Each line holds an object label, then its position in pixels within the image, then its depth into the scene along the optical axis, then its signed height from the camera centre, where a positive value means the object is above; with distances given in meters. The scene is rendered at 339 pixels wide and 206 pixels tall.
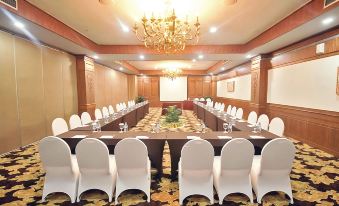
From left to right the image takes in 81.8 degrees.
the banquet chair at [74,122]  4.39 -0.70
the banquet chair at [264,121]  4.46 -0.69
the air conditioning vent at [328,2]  3.04 +1.41
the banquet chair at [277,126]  3.81 -0.71
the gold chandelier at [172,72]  11.41 +1.12
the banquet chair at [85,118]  4.94 -0.70
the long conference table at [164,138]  2.94 -0.73
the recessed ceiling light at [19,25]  3.73 +1.30
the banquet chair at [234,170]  2.22 -0.95
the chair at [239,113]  6.30 -0.73
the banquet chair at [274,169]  2.23 -0.95
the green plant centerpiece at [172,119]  5.72 -0.89
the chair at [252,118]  4.99 -0.70
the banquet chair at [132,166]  2.28 -0.93
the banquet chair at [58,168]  2.29 -0.96
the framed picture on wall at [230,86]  11.41 +0.30
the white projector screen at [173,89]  16.30 +0.18
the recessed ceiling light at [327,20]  3.59 +1.33
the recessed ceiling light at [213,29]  4.96 +1.60
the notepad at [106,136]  3.08 -0.72
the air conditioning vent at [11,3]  3.00 +1.38
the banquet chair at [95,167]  2.25 -0.94
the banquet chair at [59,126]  3.71 -0.69
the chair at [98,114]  5.84 -0.70
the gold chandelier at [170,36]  3.14 +0.99
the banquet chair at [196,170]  2.24 -0.95
